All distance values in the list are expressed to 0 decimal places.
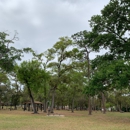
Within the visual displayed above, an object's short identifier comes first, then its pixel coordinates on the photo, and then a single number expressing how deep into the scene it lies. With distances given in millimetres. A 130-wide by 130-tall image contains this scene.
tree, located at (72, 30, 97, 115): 22497
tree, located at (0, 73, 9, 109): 34856
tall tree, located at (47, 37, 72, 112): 25941
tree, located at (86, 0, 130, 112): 12796
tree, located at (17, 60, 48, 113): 24360
